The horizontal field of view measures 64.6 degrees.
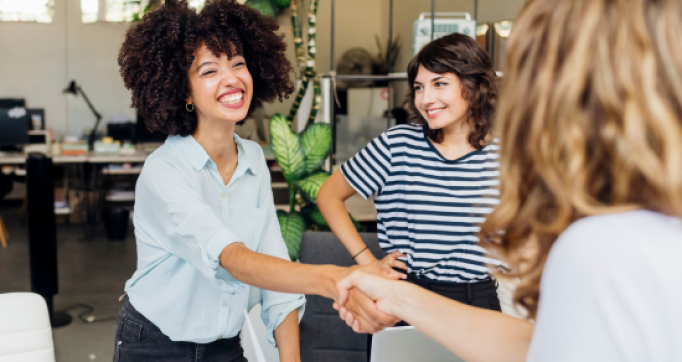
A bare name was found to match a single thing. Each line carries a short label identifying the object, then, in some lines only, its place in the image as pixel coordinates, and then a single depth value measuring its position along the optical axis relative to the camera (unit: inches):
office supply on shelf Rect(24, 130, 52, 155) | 269.1
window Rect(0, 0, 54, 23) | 318.0
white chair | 48.1
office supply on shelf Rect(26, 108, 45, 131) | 272.4
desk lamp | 287.7
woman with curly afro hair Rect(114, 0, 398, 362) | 46.3
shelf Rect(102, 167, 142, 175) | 265.6
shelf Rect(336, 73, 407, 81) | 125.9
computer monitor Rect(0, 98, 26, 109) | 276.8
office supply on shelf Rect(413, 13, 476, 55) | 126.1
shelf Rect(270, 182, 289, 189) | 244.7
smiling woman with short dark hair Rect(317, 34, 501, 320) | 62.7
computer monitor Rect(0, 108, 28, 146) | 261.0
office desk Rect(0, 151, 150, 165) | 260.5
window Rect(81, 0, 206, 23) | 328.8
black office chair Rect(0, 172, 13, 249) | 278.8
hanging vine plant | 102.0
